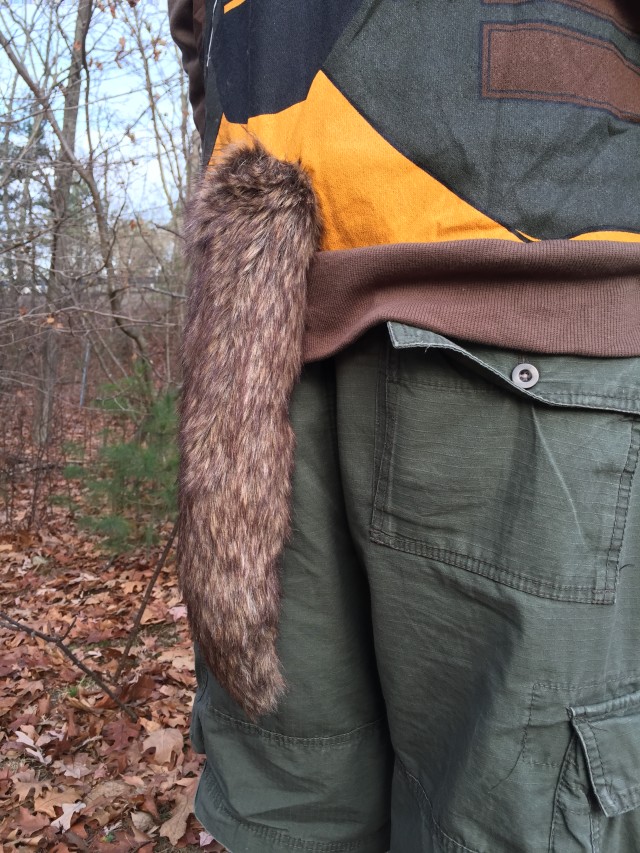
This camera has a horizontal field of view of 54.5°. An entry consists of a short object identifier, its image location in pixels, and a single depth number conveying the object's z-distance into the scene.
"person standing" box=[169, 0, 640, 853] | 0.86
